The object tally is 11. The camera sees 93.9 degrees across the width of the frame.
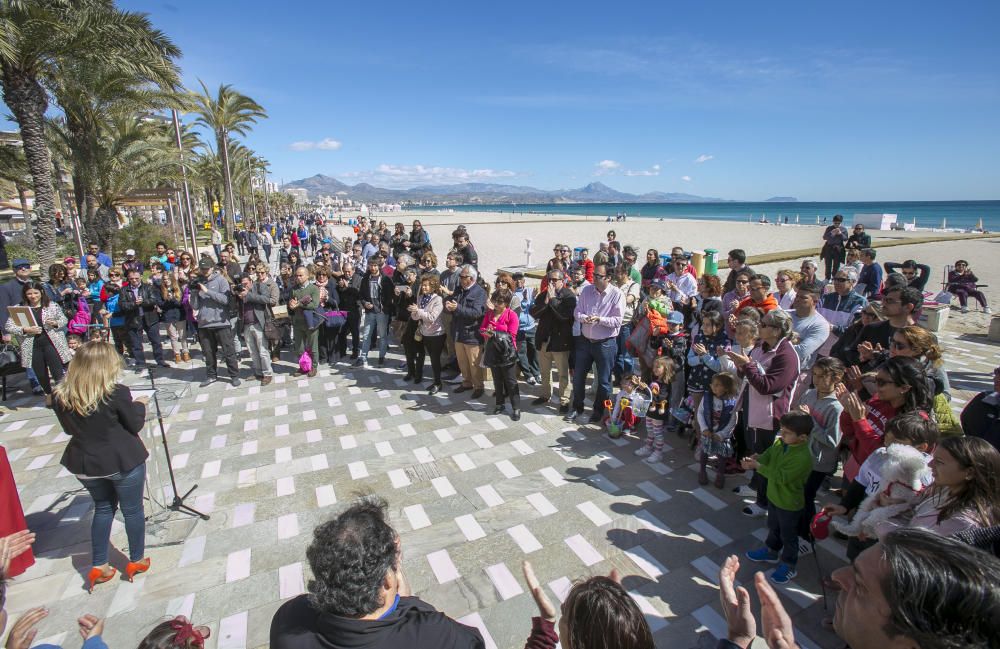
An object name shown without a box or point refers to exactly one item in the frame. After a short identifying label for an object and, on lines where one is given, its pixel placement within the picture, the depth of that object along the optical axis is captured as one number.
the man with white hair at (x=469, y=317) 6.70
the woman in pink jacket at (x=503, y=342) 6.16
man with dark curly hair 1.62
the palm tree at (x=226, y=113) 24.17
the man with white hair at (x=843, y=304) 6.46
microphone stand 4.28
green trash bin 14.52
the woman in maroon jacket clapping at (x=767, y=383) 4.18
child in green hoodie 3.41
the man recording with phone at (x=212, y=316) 7.33
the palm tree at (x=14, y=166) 18.44
